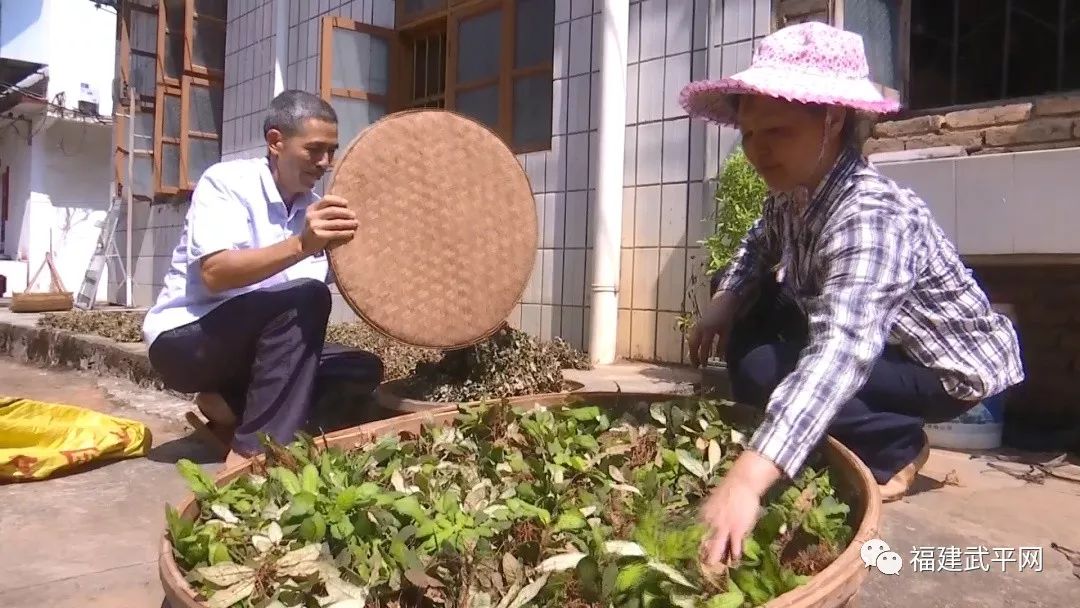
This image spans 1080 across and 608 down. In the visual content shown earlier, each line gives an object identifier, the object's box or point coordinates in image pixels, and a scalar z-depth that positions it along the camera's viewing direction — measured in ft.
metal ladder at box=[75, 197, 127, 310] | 29.55
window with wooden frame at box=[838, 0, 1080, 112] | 10.56
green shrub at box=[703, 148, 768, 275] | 10.96
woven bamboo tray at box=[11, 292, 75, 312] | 25.39
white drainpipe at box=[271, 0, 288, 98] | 22.53
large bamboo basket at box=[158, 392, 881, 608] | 2.78
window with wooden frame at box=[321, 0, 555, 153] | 16.11
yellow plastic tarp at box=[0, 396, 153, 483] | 8.09
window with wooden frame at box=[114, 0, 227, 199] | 26.32
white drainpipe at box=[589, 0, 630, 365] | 13.52
